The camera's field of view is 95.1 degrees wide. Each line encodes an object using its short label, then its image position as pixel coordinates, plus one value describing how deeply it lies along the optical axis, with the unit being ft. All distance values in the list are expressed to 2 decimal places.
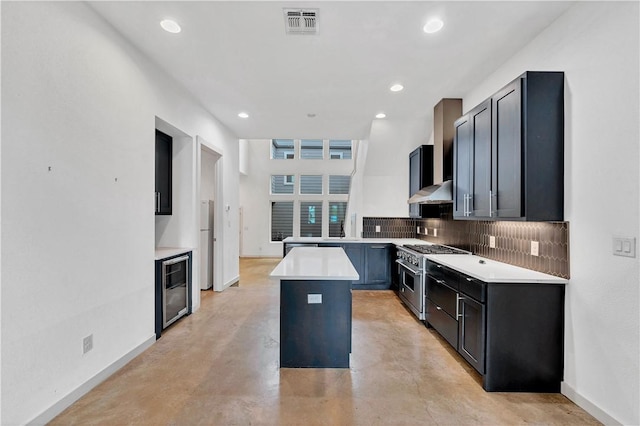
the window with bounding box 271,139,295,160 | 30.99
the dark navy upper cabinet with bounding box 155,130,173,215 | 12.06
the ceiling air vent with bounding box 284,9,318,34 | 7.32
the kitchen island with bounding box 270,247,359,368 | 8.45
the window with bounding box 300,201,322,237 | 31.17
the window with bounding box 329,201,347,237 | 31.04
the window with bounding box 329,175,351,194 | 31.09
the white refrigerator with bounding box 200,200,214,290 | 17.03
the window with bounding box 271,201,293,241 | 31.27
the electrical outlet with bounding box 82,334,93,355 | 7.22
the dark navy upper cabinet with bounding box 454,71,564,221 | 7.38
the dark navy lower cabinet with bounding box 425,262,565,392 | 7.33
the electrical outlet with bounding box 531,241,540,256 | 8.36
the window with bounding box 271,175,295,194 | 31.24
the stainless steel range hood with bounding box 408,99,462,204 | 12.75
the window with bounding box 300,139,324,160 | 30.83
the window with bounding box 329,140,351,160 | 30.78
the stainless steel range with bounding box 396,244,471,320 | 12.05
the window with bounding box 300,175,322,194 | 31.14
